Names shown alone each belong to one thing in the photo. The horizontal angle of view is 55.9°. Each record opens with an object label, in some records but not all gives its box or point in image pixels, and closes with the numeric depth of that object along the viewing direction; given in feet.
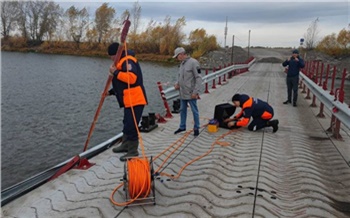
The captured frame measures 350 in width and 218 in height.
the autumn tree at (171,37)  205.80
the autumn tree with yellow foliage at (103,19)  231.30
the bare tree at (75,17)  239.50
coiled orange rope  12.94
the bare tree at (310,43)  198.80
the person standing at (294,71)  35.42
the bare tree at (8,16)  229.35
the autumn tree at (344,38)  176.55
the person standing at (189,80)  22.57
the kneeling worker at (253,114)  23.77
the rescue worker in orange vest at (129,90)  16.42
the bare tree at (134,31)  217.44
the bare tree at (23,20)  237.66
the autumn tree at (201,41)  203.51
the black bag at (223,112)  25.72
